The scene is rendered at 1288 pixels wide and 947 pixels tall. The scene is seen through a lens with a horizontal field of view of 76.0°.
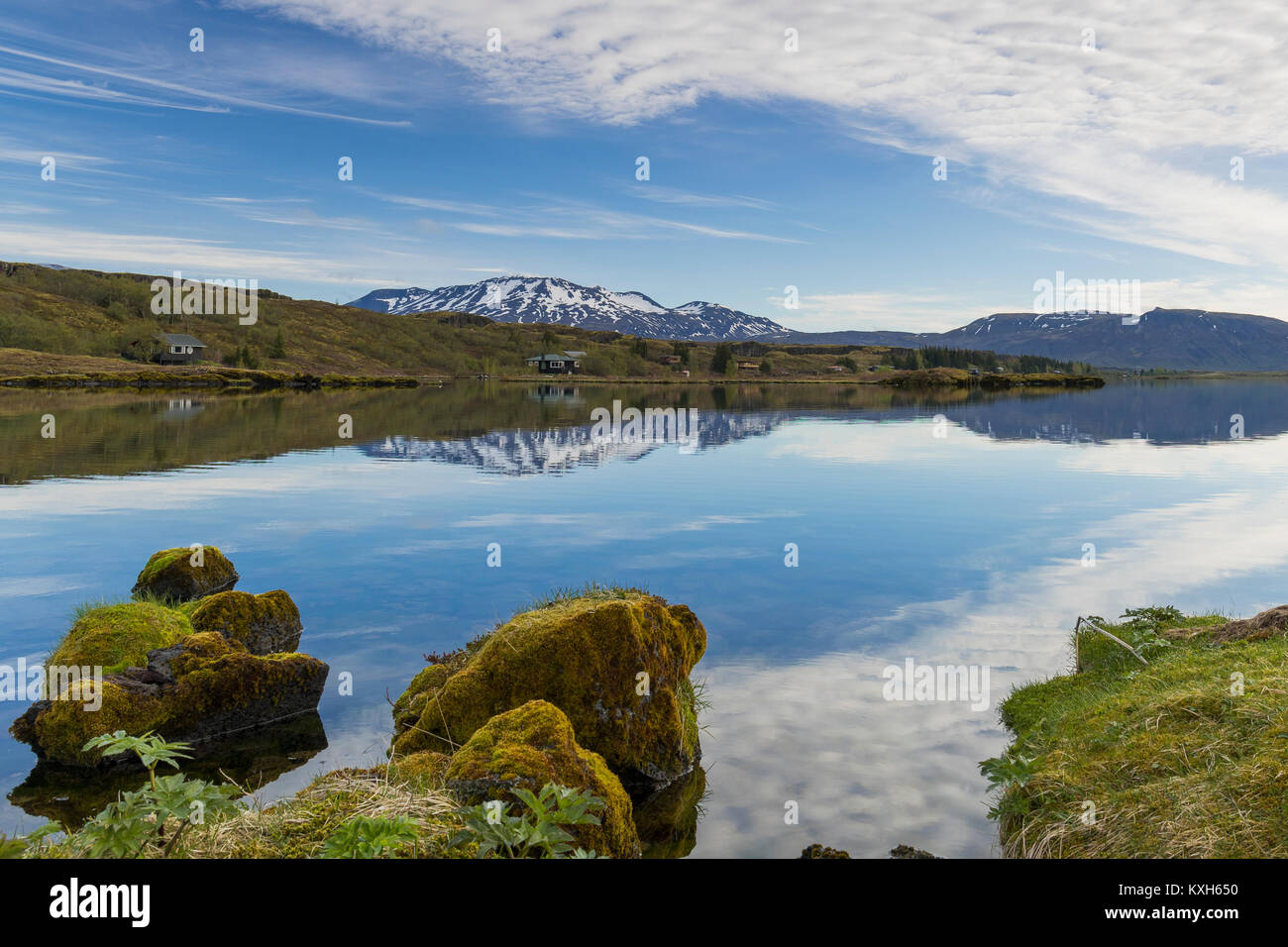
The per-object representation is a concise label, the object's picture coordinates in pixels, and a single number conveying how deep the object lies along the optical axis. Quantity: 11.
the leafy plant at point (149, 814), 5.52
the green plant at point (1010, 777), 9.41
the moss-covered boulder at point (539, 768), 7.63
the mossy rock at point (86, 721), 11.74
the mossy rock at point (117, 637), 13.72
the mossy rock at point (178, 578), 19.39
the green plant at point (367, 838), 5.53
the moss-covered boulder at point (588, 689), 10.96
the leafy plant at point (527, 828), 5.66
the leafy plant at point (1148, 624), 14.04
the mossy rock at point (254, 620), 16.27
